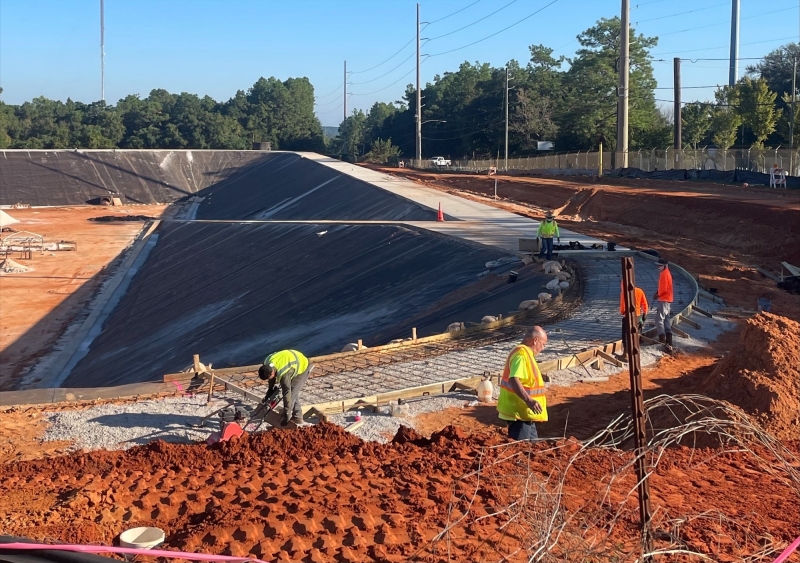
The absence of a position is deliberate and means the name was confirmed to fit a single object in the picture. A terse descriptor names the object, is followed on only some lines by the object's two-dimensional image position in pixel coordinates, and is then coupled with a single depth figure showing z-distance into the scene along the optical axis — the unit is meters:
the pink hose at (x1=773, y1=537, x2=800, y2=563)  4.27
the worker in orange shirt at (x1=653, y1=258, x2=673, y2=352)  12.67
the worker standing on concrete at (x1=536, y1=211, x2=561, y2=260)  19.30
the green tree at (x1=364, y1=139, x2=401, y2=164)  91.38
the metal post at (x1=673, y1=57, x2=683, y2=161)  45.47
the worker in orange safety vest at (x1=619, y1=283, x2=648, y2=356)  11.99
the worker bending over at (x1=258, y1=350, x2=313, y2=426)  8.91
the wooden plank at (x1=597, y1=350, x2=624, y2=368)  12.38
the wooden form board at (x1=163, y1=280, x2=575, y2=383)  12.03
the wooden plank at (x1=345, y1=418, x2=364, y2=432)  9.34
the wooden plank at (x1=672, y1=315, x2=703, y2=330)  14.59
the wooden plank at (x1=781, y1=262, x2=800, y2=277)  20.50
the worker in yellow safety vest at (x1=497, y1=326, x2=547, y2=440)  6.79
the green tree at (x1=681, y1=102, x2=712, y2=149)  61.16
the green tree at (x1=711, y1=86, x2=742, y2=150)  54.00
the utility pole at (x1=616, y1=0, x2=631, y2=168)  39.00
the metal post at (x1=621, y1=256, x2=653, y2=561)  4.54
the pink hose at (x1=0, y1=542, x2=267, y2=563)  4.45
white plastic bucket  5.51
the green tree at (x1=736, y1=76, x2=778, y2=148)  51.25
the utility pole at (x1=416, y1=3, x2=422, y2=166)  69.34
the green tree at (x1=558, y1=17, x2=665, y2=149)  72.44
